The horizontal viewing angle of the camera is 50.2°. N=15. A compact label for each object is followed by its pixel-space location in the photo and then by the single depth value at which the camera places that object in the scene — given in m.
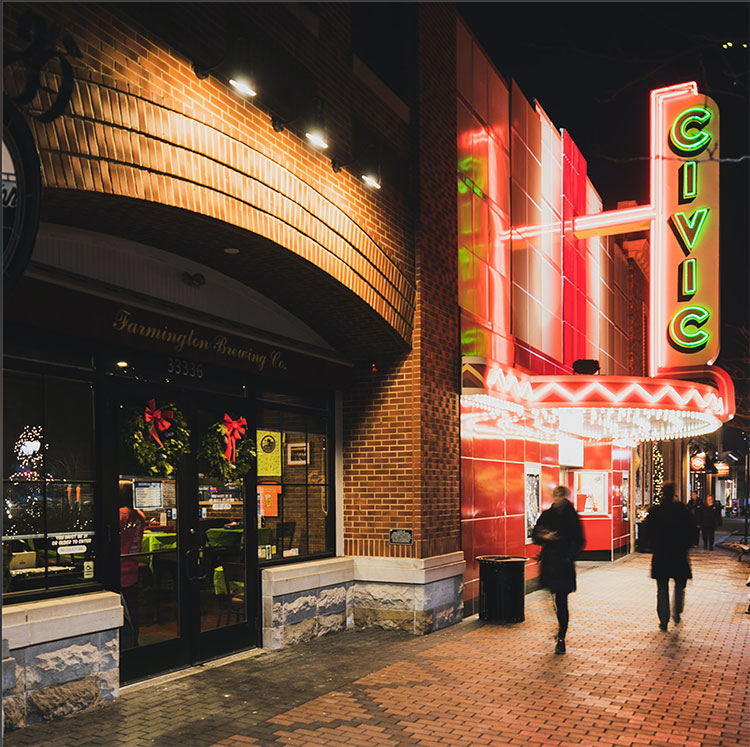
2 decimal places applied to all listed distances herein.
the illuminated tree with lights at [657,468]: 32.74
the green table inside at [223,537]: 8.80
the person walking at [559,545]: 9.48
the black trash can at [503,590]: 11.04
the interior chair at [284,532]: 9.90
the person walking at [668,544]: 10.56
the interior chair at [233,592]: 8.92
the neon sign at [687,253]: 14.59
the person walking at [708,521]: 24.75
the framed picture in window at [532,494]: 15.27
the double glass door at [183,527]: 7.70
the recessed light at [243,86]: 7.40
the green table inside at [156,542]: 7.93
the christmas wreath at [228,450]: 8.77
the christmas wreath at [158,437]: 7.74
